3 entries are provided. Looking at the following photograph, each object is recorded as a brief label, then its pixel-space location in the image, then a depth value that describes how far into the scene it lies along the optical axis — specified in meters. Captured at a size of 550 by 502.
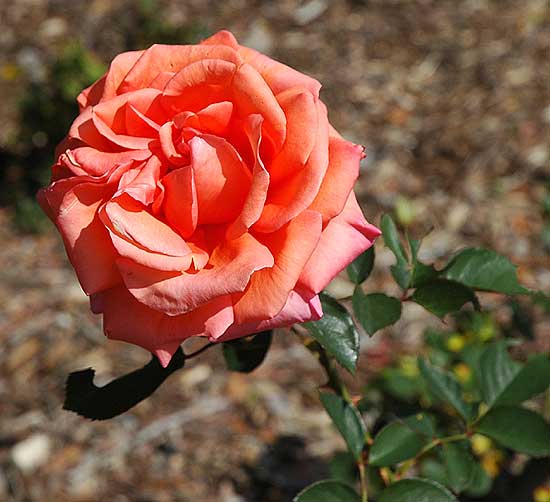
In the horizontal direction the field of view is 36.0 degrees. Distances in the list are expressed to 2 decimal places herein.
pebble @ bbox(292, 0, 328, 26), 3.57
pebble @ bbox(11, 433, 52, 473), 2.04
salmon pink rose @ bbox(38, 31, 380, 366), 0.74
